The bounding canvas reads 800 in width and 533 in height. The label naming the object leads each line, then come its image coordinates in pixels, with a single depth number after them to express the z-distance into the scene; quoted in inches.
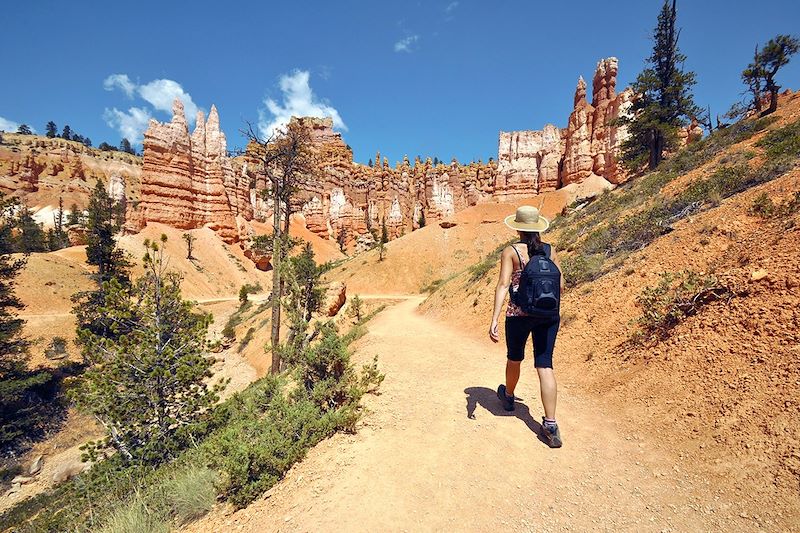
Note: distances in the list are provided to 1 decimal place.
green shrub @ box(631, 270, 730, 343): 209.5
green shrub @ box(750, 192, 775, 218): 252.7
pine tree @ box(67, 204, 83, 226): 1801.9
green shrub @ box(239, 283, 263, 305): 1625.2
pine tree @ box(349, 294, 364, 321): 741.0
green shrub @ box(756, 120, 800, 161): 357.4
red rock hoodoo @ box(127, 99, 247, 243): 1713.8
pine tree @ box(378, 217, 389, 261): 1483.8
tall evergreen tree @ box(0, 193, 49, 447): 599.8
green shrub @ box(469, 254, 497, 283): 644.7
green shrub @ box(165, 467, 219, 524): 146.2
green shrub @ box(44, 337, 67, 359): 879.7
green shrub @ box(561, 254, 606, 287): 377.4
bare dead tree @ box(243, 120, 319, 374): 462.3
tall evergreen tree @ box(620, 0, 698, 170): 1027.3
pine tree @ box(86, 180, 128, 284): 922.1
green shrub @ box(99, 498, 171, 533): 131.6
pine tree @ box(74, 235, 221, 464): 270.4
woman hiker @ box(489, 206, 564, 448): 145.7
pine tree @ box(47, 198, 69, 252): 1729.8
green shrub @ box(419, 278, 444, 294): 1311.9
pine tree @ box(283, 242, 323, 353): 665.0
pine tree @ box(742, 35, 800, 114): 891.8
